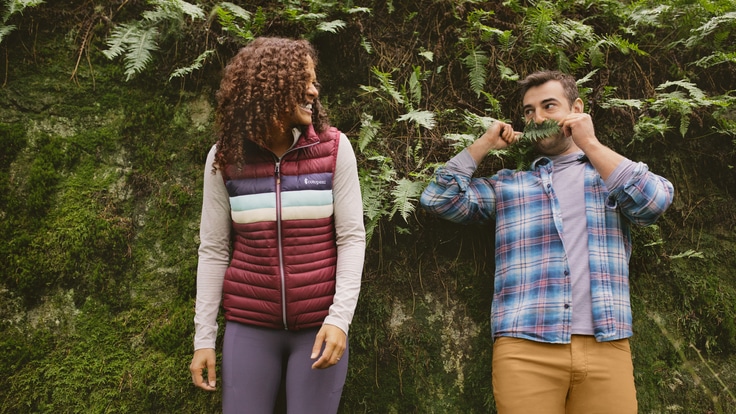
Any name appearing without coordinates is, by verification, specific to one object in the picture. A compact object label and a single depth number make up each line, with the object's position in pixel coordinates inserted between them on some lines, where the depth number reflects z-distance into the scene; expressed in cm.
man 270
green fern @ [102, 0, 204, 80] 347
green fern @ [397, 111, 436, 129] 338
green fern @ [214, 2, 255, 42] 344
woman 242
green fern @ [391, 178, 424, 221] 310
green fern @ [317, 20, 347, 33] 352
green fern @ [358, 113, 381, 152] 347
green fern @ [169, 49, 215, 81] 350
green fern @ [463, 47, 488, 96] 376
